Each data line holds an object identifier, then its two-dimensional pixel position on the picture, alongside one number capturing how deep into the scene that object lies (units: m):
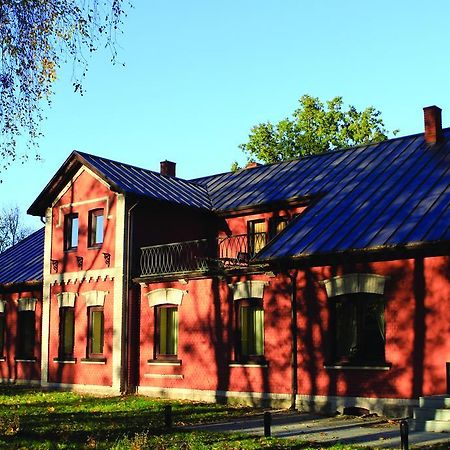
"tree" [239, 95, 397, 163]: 44.31
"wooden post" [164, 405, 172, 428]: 13.87
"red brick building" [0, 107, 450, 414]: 16.25
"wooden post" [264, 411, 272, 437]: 12.80
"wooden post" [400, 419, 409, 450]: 10.84
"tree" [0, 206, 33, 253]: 73.00
